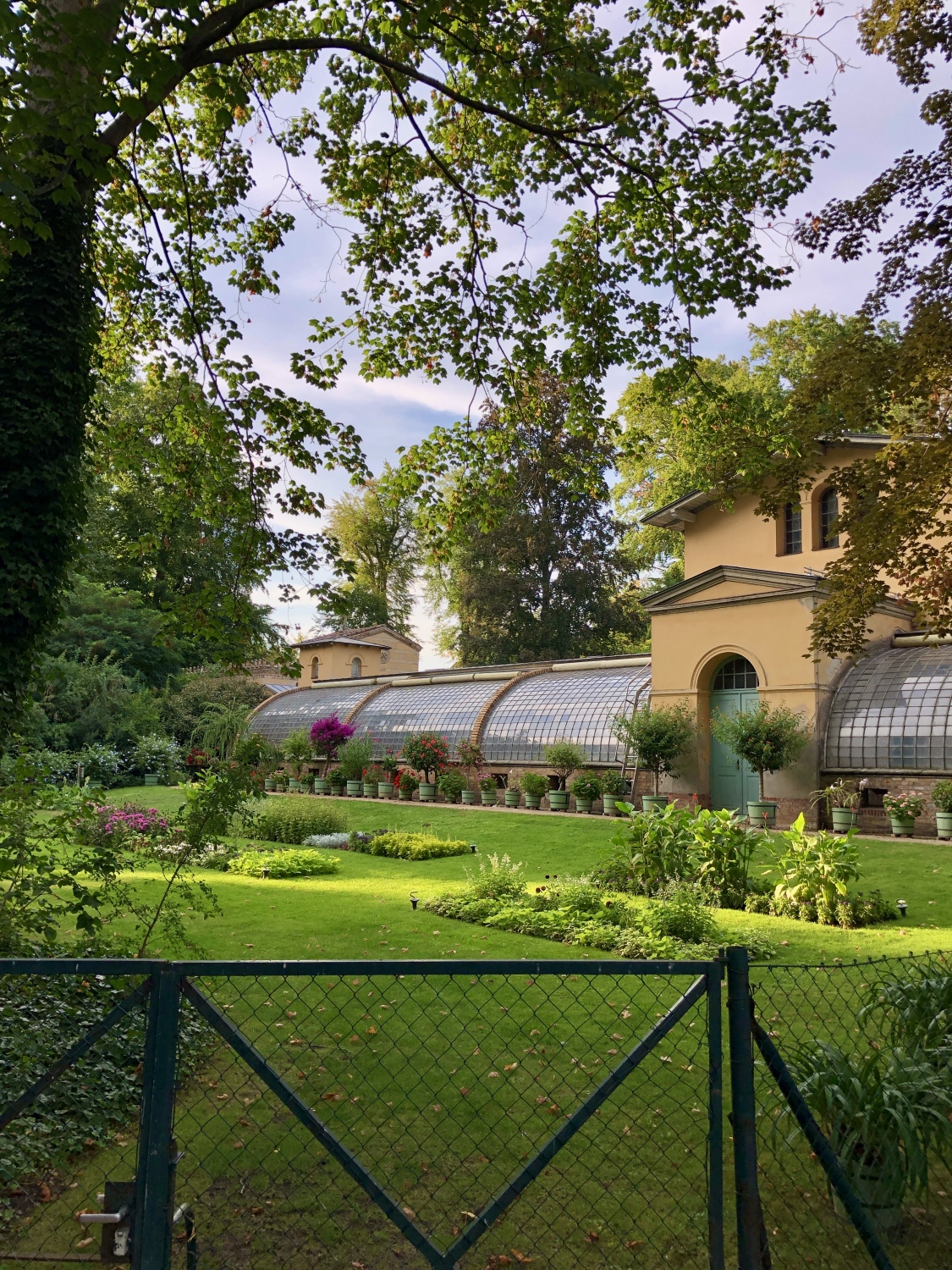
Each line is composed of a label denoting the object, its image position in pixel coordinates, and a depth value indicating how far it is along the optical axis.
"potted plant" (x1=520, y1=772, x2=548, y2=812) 21.31
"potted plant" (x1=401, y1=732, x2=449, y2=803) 23.83
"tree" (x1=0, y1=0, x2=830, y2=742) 5.66
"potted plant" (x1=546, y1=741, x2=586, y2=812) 20.95
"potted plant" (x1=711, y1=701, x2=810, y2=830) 16.88
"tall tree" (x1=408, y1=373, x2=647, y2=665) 36.75
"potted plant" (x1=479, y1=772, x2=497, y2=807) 22.61
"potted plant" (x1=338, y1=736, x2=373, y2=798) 25.23
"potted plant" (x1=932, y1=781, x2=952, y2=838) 14.77
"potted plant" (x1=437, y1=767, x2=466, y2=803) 23.11
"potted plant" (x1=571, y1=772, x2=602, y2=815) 20.00
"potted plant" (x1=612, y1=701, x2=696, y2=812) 18.88
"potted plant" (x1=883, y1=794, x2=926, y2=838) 15.27
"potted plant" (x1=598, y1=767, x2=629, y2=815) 19.72
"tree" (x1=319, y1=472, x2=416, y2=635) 49.84
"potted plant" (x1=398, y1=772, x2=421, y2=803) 23.36
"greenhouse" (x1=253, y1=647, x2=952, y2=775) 16.36
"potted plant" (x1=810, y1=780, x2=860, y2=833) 15.50
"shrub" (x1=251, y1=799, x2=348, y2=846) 17.30
